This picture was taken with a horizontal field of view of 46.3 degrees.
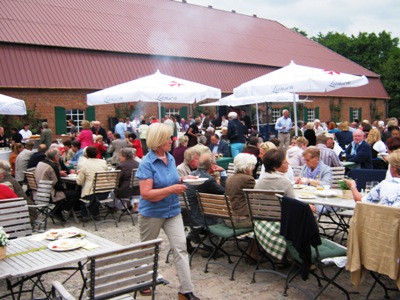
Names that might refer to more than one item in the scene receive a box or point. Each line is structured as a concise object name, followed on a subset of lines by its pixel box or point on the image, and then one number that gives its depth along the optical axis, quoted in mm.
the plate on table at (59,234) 4277
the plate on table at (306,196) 5542
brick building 20438
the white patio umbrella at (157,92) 10445
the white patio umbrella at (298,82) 9188
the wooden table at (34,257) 3551
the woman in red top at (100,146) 11414
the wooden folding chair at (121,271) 3174
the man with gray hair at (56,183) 7820
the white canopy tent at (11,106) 11133
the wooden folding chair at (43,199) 7379
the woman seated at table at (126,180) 8281
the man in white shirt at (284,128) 16500
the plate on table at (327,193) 5547
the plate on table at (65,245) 3954
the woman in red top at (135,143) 11406
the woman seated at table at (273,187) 4879
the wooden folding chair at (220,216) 5324
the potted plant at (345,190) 5355
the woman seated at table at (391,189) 4281
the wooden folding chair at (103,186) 7945
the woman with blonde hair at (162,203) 4230
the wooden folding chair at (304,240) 4211
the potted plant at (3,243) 3695
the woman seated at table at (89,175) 8023
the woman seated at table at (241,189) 5508
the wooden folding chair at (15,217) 5273
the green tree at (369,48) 48456
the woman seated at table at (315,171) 6484
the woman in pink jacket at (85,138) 12367
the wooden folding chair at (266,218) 4863
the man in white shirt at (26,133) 17367
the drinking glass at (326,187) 5938
